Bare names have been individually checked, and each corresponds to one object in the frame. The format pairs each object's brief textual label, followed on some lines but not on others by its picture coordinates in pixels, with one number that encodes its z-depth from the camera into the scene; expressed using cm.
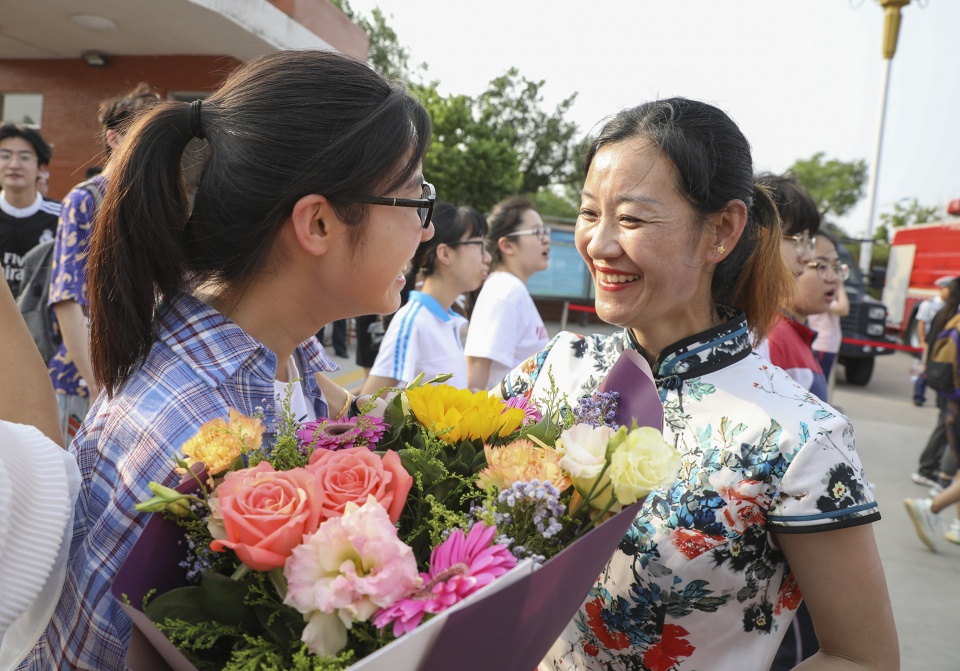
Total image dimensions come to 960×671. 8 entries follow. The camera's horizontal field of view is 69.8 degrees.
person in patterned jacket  307
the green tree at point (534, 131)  3203
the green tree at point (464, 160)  2291
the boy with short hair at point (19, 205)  416
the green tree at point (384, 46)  3250
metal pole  1475
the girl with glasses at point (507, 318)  416
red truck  1580
